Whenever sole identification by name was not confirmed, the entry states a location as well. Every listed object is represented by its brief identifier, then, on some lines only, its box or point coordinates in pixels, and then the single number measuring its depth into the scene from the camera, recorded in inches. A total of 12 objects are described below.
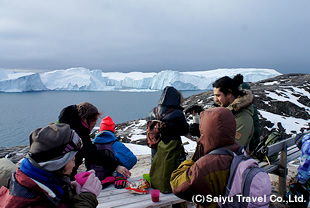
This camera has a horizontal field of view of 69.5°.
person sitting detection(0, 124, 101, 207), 53.0
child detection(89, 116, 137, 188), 120.5
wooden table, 96.8
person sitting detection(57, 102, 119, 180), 110.4
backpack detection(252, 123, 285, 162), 144.7
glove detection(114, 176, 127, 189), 116.6
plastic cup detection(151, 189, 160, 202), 97.6
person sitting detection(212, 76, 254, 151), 102.0
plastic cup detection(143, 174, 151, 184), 115.0
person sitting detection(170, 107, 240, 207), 62.8
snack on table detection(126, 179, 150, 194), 108.0
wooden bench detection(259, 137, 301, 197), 151.7
